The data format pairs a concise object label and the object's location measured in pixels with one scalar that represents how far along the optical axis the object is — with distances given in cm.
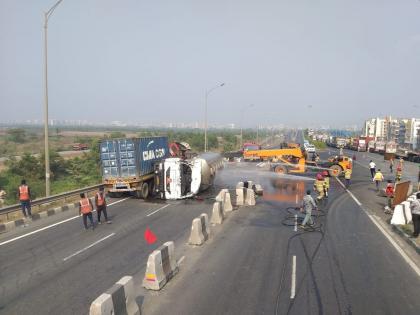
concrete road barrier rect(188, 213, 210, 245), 1192
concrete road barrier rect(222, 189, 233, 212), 1783
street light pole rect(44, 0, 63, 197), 1817
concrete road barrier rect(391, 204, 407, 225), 1484
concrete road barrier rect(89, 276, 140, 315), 593
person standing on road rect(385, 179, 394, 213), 1912
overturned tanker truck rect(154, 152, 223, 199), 2086
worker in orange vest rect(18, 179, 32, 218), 1543
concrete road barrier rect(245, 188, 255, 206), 1953
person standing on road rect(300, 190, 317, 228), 1406
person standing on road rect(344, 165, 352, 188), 2548
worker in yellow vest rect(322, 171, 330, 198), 2080
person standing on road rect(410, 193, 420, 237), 1245
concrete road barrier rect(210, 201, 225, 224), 1508
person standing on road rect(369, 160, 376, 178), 3084
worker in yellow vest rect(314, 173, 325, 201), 1998
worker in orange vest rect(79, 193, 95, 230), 1395
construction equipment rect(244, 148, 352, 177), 3362
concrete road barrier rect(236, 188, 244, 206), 1958
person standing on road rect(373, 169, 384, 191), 2495
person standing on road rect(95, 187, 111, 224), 1469
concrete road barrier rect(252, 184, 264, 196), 2269
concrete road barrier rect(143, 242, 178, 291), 841
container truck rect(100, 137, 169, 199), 2064
